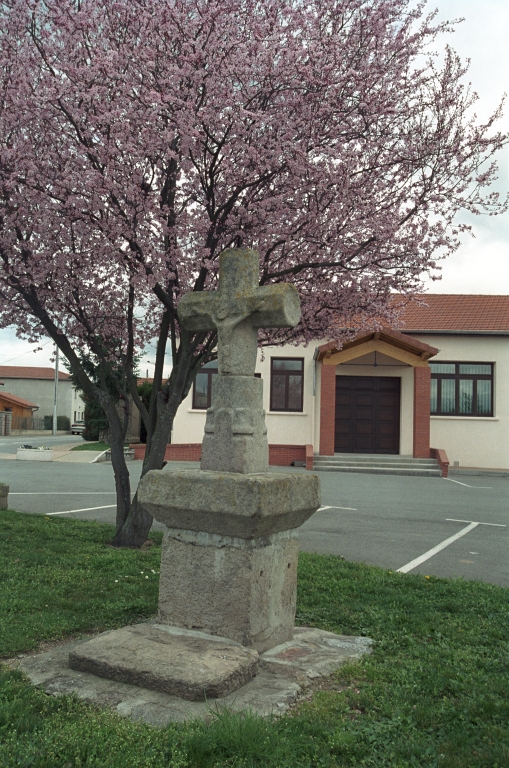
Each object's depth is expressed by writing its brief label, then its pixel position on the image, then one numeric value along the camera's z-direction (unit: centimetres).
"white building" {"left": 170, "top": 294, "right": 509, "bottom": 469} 2473
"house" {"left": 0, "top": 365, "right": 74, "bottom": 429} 8631
